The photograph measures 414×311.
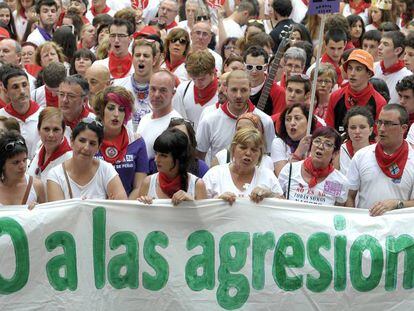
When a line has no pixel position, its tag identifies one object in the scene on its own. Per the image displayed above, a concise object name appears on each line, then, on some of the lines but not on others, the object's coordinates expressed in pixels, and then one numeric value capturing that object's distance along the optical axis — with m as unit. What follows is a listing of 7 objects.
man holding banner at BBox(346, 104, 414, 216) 19.87
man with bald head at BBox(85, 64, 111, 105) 24.81
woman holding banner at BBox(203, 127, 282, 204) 19.20
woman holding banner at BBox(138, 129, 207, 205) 18.89
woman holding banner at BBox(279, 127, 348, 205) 19.97
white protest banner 18.58
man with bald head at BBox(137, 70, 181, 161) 22.56
